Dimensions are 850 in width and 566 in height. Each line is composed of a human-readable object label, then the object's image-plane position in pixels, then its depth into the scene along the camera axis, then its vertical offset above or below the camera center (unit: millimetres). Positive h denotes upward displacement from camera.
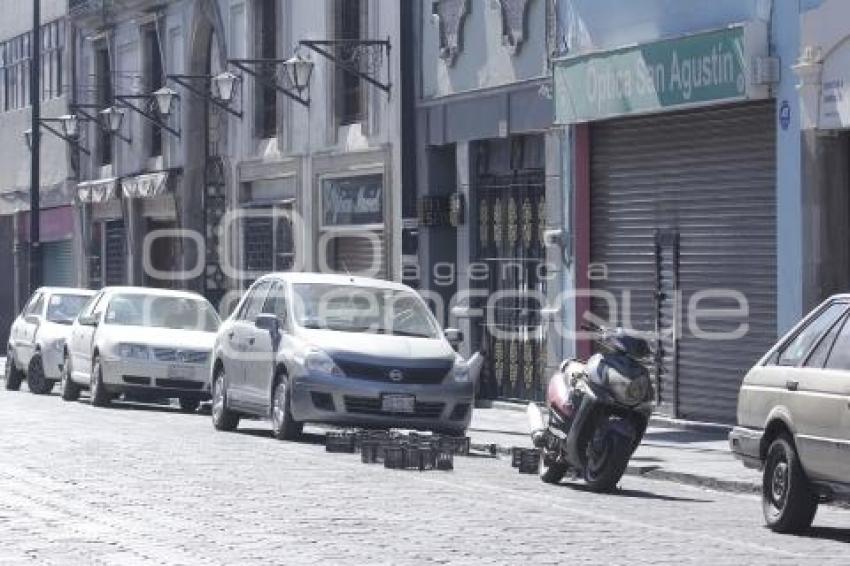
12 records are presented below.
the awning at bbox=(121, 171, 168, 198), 43406 +2065
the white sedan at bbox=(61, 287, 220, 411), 28656 -682
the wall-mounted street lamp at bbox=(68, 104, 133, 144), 46406 +3661
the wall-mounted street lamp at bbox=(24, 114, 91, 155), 48125 +3460
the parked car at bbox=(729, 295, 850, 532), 13406 -822
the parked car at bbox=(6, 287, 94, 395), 33812 -666
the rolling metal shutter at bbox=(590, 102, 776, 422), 23688 +606
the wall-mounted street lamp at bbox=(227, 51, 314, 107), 34406 +3394
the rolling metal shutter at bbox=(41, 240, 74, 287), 53075 +700
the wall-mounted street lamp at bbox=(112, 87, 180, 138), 41438 +3557
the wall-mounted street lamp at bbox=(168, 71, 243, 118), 37969 +3481
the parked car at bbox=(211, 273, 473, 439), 21562 -688
